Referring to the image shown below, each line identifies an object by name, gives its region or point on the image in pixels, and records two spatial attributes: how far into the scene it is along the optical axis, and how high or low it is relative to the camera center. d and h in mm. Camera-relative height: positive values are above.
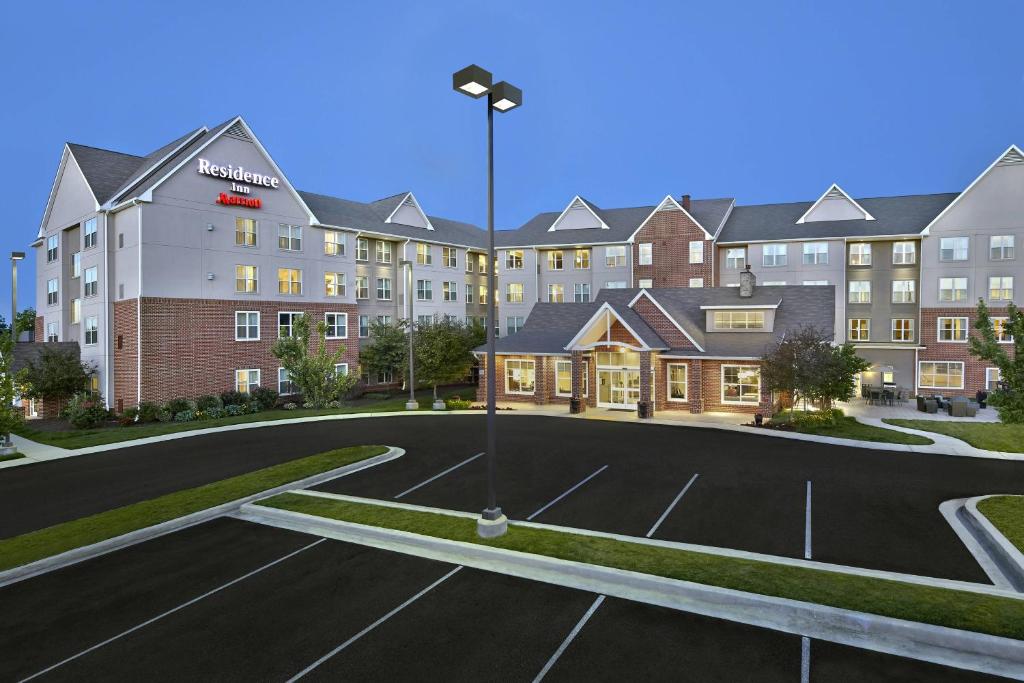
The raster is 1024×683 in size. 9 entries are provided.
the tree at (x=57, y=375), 32625 -2826
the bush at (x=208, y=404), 32250 -4383
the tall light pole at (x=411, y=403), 33156 -4420
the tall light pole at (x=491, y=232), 11555 +2042
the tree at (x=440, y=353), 38125 -1638
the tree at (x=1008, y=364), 15305 -836
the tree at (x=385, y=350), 41312 -1587
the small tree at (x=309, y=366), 31922 -2152
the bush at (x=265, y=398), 34688 -4310
